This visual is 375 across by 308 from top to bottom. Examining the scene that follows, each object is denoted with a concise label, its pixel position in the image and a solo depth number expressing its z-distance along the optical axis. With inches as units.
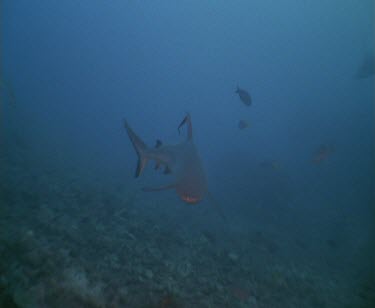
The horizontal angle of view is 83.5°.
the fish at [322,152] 293.3
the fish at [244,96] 255.9
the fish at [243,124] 314.7
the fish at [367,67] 660.9
